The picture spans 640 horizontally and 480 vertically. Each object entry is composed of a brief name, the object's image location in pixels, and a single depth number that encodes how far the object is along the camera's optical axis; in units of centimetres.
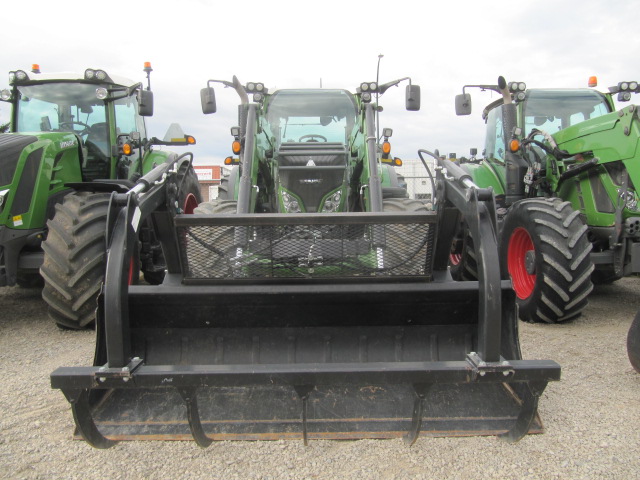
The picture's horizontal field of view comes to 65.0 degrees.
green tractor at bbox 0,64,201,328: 424
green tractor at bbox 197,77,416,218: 433
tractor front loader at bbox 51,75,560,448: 210
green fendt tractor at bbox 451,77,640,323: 449
